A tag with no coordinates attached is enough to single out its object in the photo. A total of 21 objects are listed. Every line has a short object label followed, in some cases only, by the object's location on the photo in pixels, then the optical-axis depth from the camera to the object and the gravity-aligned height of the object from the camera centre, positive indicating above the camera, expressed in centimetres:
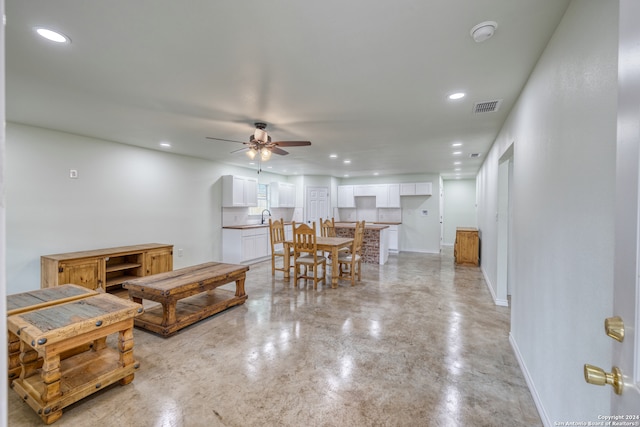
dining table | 457 -59
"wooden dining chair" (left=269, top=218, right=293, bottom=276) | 502 -43
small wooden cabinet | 614 -75
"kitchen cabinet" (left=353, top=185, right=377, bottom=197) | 877 +75
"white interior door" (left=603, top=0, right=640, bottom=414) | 59 -1
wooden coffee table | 283 -91
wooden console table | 346 -80
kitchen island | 642 -69
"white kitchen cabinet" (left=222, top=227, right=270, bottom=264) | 618 -76
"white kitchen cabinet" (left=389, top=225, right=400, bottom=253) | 810 -74
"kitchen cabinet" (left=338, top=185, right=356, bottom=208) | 909 +54
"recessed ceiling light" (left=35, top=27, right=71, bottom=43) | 163 +108
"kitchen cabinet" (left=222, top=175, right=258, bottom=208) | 625 +50
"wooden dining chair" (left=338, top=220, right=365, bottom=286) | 475 -82
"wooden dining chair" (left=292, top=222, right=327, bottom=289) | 452 -62
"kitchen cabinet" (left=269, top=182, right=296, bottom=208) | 795 +54
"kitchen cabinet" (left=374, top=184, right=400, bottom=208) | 839 +56
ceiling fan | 324 +84
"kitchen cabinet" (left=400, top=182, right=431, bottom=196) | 803 +75
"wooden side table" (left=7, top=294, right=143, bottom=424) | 169 -99
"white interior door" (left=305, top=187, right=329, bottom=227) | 880 +32
